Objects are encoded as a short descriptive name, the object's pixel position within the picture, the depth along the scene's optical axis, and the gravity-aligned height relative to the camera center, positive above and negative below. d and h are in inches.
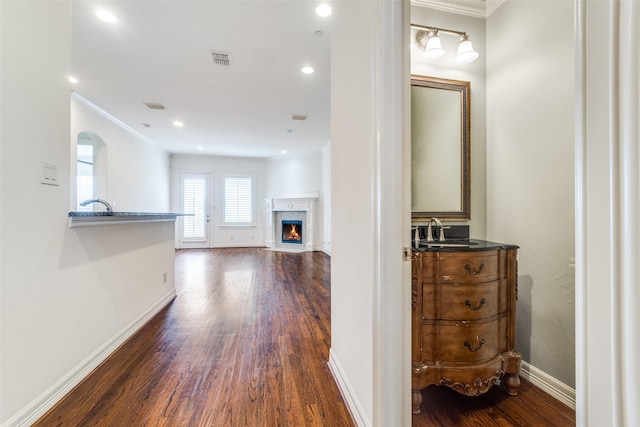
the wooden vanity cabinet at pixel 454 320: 56.7 -23.1
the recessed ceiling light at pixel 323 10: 86.7 +68.5
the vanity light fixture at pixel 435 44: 71.9 +46.8
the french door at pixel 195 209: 304.8 +6.5
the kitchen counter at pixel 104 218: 64.0 -1.1
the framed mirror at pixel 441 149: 75.2 +19.0
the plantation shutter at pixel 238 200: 317.6 +17.8
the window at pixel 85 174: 187.9 +30.3
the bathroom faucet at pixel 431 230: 71.2 -4.1
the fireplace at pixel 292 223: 288.7 -9.6
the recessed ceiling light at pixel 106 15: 90.0 +69.2
